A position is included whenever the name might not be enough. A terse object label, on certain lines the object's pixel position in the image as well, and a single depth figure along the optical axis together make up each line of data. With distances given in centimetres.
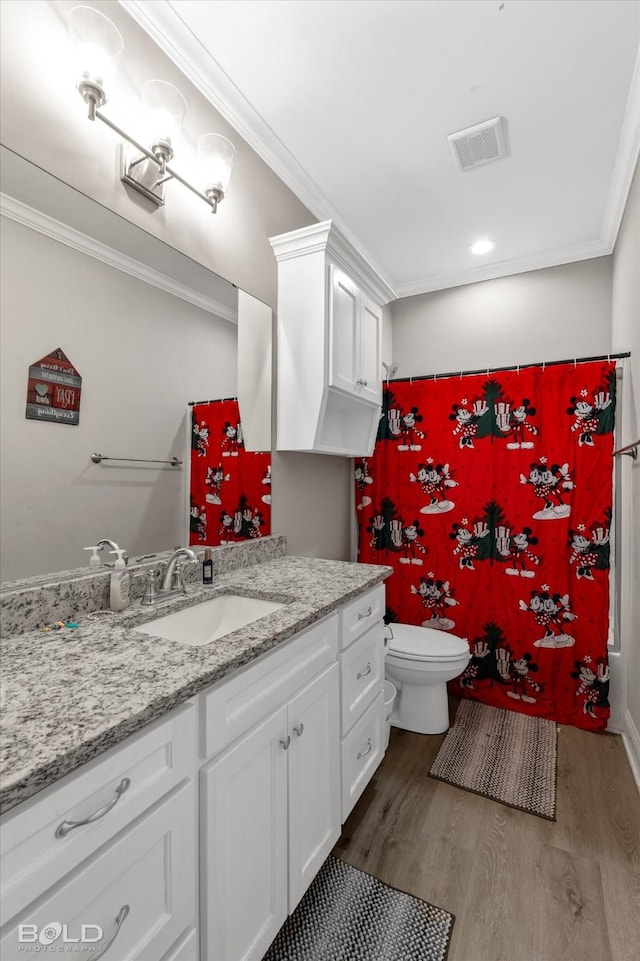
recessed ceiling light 267
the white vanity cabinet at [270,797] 90
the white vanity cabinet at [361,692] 147
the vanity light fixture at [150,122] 113
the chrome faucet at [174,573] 139
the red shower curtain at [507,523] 226
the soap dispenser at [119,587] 122
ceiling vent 185
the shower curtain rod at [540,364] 220
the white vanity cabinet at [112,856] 57
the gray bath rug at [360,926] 120
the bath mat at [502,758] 179
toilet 208
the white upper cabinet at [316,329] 192
